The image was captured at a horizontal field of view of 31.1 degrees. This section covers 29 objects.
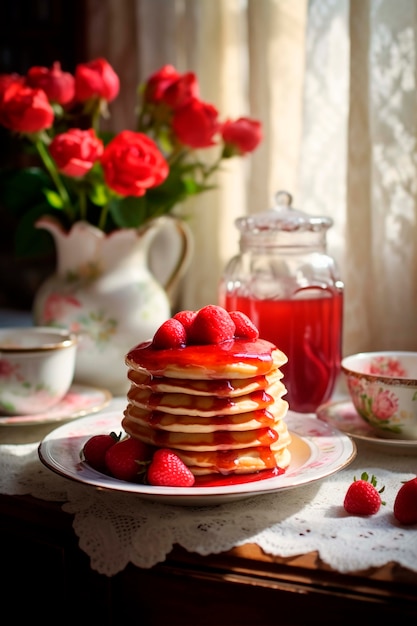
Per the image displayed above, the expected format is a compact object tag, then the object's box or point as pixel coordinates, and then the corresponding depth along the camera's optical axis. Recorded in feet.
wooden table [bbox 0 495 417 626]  2.53
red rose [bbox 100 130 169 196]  4.46
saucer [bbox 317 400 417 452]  3.67
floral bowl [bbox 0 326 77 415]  4.14
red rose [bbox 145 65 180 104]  5.03
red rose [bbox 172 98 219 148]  4.86
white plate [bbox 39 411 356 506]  2.87
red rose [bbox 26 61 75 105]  4.83
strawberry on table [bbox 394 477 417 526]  2.88
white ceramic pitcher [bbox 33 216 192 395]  4.83
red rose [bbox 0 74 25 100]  4.72
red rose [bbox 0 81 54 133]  4.60
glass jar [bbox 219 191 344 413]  4.42
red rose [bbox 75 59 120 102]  4.91
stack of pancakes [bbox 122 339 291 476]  3.05
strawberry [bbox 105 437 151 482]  3.06
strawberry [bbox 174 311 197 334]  3.34
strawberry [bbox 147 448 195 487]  2.94
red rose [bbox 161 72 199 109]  4.99
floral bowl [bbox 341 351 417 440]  3.70
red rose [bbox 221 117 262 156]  5.03
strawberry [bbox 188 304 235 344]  3.23
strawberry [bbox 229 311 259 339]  3.39
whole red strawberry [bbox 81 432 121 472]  3.23
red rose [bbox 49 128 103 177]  4.46
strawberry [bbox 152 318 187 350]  3.21
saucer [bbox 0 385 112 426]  4.09
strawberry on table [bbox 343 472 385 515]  2.97
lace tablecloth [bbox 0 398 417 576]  2.71
